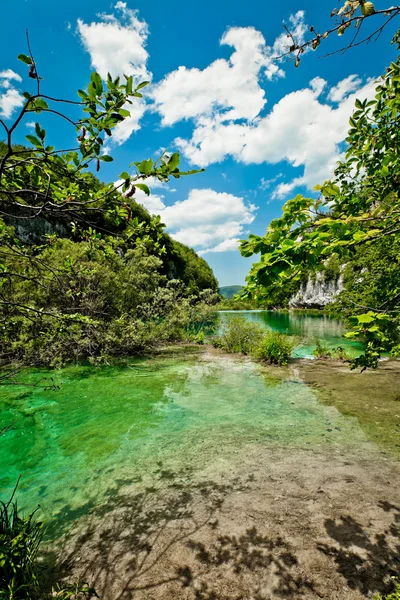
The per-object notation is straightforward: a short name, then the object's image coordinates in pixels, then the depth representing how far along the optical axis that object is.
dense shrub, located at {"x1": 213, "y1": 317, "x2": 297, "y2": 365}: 18.58
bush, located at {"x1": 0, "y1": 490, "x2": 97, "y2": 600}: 3.02
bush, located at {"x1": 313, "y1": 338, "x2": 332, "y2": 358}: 19.53
